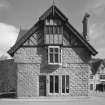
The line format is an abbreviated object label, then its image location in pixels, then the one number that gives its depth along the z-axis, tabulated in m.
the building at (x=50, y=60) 24.47
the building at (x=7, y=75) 49.43
